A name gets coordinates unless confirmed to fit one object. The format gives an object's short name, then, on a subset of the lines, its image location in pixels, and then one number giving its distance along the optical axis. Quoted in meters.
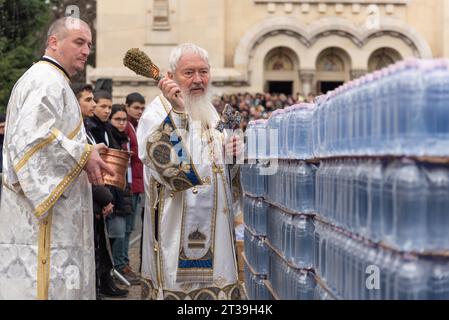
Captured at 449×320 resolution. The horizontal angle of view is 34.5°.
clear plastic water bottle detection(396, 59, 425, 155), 2.54
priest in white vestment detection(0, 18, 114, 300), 4.09
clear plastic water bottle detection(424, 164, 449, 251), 2.56
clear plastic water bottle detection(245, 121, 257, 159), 5.38
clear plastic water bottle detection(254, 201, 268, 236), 5.28
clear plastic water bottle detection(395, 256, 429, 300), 2.55
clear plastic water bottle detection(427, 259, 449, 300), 2.56
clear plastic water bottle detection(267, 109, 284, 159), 4.76
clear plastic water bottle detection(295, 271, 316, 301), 4.02
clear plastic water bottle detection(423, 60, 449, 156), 2.54
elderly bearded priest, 4.38
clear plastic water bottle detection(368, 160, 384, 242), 2.74
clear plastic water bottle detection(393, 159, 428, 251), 2.54
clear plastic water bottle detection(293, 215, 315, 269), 4.07
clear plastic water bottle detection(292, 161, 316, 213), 4.05
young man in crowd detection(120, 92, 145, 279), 8.19
